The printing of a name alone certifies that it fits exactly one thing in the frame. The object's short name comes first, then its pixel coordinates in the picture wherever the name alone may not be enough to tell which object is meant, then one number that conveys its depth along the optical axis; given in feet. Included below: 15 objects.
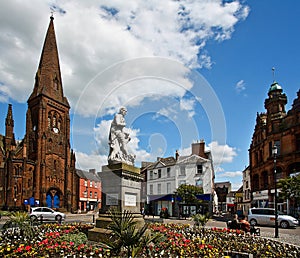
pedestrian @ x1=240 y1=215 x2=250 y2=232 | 44.34
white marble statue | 37.99
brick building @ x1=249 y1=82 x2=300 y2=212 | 122.83
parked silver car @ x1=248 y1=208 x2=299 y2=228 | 81.74
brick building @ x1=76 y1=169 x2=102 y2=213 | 256.93
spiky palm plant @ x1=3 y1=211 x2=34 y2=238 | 34.48
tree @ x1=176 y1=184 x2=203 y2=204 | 137.69
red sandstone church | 171.73
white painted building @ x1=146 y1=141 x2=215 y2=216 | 158.40
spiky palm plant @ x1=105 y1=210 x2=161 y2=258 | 20.72
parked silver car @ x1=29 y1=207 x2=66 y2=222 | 98.27
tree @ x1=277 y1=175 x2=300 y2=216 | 92.47
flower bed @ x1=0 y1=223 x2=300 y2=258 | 25.68
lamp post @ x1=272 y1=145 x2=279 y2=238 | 54.79
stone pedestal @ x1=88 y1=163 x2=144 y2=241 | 34.32
